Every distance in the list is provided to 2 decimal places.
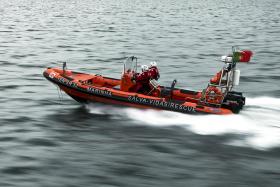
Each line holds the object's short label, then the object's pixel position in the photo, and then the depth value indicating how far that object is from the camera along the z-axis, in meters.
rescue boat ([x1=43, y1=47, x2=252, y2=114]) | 15.12
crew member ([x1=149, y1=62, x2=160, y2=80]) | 15.92
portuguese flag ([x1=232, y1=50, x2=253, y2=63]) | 14.91
